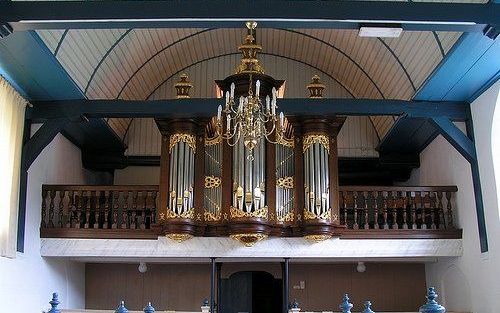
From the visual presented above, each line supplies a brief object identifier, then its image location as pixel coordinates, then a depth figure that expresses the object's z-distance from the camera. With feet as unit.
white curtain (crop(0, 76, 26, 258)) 30.78
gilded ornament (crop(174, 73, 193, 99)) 36.70
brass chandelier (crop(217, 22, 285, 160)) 26.35
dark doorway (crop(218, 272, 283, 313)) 44.70
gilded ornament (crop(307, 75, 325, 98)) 36.58
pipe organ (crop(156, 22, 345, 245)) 34.83
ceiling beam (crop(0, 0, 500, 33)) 23.97
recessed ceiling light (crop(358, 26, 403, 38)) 24.14
